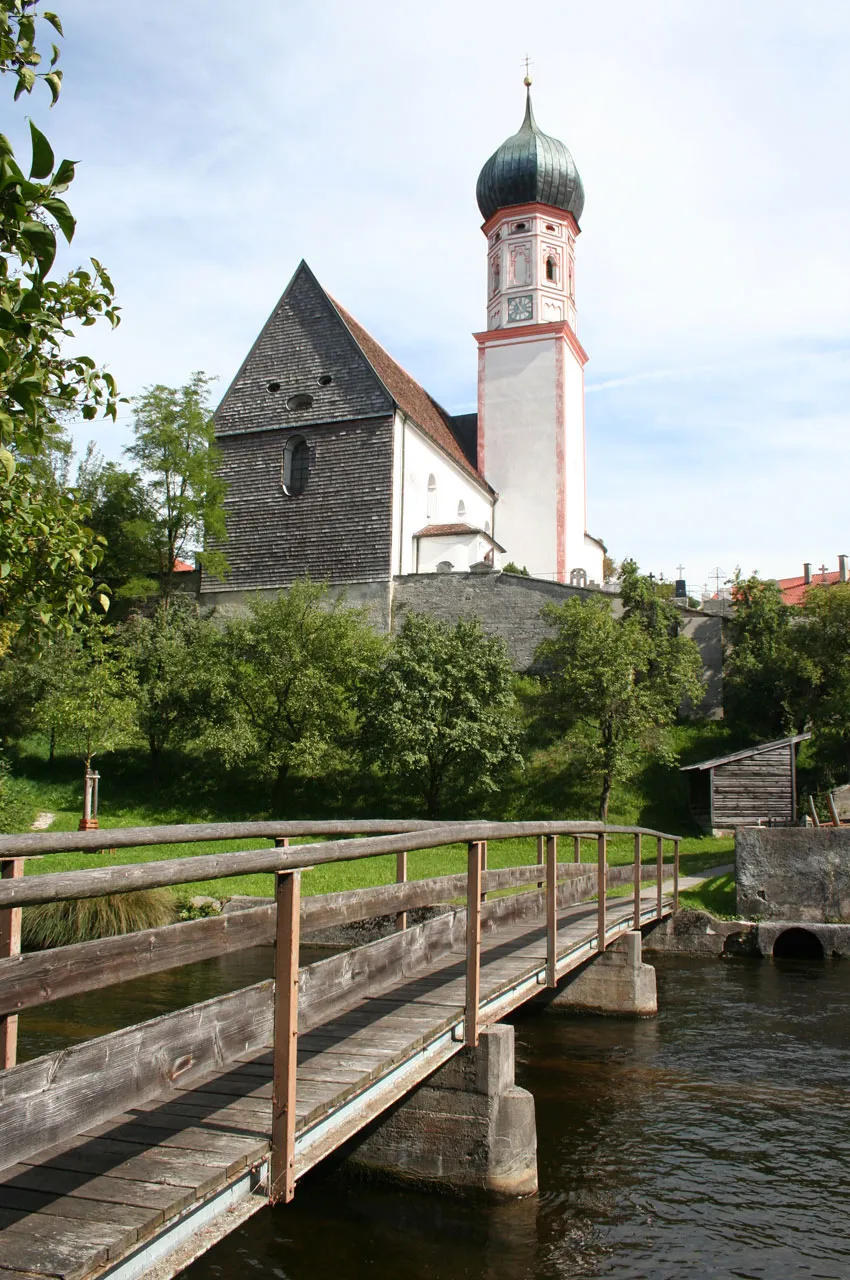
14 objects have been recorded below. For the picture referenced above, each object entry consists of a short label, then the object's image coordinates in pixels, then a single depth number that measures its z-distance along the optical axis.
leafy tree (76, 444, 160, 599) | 34.06
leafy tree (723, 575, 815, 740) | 30.77
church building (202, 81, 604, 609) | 34.50
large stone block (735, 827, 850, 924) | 18.38
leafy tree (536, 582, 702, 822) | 26.97
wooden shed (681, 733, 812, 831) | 25.50
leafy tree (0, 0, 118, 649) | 3.70
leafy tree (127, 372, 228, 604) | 33.78
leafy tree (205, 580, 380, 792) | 27.27
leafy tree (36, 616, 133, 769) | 25.59
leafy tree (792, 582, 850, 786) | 28.70
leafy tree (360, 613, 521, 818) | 26.45
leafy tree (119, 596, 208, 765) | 29.00
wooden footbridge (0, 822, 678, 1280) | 3.04
